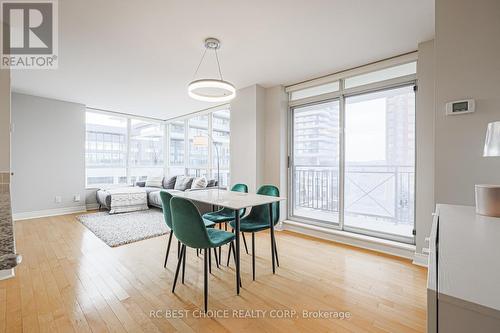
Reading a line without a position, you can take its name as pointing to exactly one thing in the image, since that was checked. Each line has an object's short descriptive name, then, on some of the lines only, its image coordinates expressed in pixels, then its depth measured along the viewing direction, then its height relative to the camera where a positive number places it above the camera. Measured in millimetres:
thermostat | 1699 +460
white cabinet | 434 -268
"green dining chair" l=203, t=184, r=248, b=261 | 2727 -663
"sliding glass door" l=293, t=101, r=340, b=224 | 3723 +68
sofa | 5188 -655
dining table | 2021 -377
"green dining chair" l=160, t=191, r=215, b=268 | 2129 -430
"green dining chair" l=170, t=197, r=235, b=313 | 1759 -520
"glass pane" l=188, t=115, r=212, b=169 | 6148 +486
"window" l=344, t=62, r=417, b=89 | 2936 +1293
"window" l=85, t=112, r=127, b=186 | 5813 +434
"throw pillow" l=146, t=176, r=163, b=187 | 6383 -474
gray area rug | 3521 -1140
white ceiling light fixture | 2406 +881
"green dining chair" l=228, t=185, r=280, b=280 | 2466 -659
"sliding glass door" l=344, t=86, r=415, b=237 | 3023 +56
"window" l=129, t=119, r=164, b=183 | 6590 +470
